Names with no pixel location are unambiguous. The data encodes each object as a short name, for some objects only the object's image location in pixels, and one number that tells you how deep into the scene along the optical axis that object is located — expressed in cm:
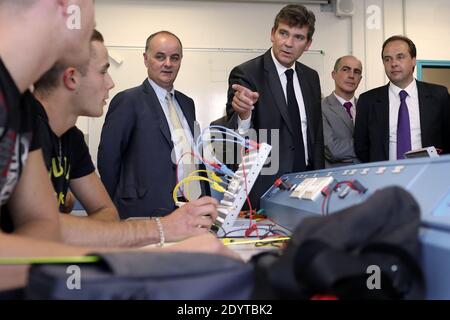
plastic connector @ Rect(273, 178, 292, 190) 155
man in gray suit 262
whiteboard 416
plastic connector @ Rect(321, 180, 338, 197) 105
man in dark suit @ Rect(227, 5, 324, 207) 192
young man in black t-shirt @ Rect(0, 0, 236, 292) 60
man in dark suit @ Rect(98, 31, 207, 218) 214
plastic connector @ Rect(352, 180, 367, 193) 91
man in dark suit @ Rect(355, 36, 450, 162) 235
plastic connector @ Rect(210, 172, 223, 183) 145
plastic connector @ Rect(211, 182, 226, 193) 136
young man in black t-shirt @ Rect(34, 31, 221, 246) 109
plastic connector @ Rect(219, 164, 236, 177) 136
